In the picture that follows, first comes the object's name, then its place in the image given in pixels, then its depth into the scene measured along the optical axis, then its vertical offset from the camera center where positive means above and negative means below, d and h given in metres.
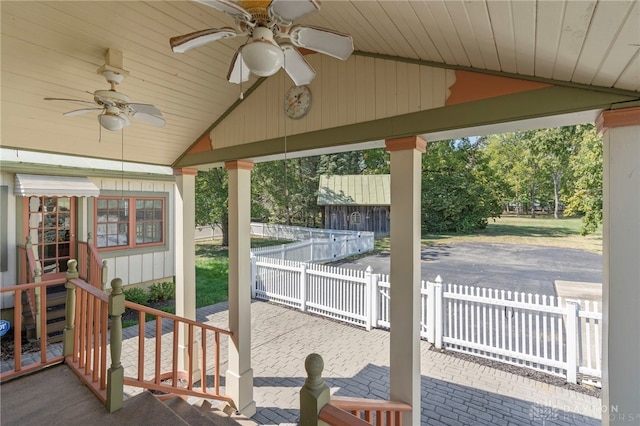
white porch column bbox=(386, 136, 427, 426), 2.33 -0.47
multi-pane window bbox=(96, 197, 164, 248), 7.13 -0.19
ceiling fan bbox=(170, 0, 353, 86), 1.41 +0.93
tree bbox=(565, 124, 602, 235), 7.06 +0.76
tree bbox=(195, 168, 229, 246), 13.42 +0.73
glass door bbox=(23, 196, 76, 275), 6.09 -0.32
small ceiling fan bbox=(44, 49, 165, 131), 2.48 +0.90
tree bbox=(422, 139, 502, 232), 19.45 +1.44
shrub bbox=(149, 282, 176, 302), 7.63 -1.96
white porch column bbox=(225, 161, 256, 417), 3.62 -0.96
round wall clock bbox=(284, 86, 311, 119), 2.89 +1.08
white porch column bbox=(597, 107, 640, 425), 1.58 -0.28
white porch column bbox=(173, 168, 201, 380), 4.30 -0.55
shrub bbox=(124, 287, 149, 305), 7.19 -1.93
